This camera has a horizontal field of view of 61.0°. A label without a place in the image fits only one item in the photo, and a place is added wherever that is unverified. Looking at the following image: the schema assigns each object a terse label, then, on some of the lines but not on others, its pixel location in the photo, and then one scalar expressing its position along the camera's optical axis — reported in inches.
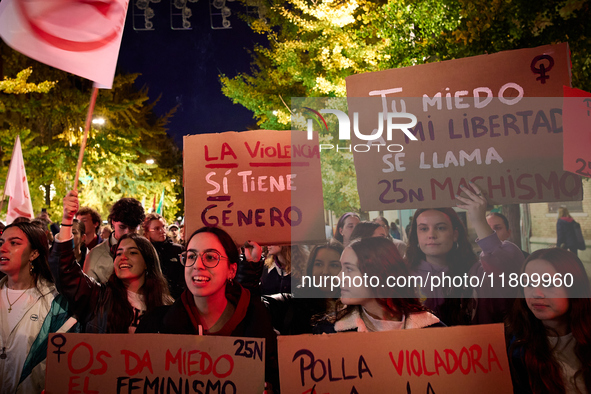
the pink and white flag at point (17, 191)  291.0
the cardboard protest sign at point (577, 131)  105.8
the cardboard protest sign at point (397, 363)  91.7
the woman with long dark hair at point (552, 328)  93.4
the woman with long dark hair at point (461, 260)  117.9
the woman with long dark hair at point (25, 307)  118.1
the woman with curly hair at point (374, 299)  104.6
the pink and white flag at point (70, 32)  113.1
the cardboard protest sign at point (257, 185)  120.1
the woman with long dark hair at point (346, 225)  193.3
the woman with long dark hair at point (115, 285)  117.8
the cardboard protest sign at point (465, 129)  109.5
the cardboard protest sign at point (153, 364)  94.6
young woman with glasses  103.8
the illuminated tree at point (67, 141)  573.0
